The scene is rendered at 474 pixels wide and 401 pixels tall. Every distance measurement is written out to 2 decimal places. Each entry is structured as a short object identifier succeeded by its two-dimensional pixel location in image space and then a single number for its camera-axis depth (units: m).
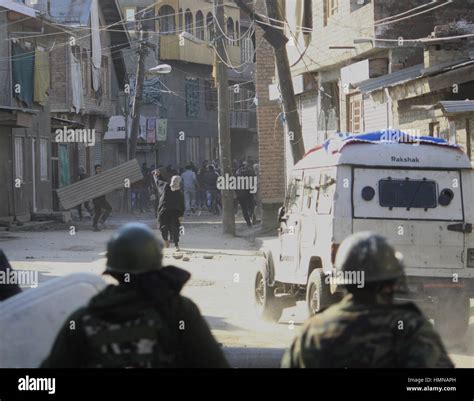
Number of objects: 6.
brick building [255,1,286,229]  26.69
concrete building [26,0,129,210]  34.66
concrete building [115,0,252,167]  48.03
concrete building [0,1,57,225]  26.81
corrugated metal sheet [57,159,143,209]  28.74
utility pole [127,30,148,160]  34.16
